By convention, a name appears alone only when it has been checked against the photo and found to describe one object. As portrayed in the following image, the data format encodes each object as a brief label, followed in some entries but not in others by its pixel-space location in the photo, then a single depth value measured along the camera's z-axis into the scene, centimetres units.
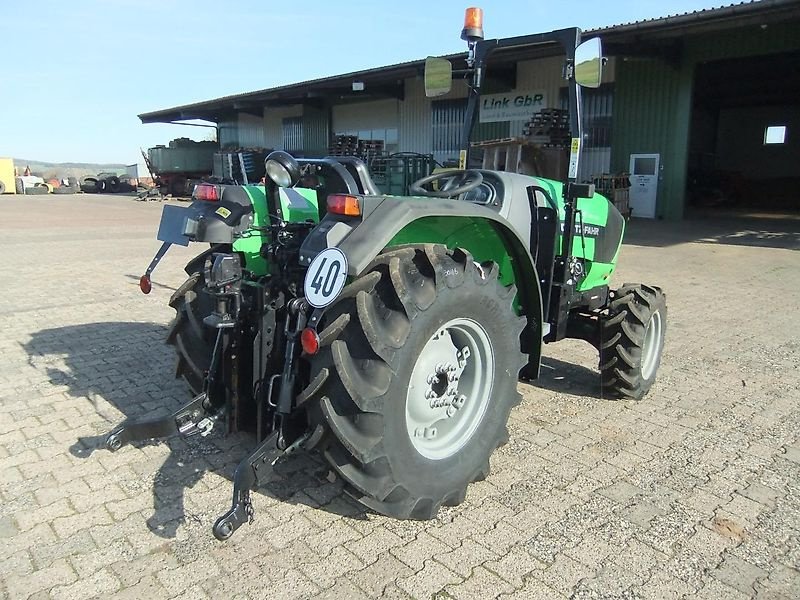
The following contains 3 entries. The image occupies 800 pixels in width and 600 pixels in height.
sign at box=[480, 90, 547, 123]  1894
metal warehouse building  1517
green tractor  236
